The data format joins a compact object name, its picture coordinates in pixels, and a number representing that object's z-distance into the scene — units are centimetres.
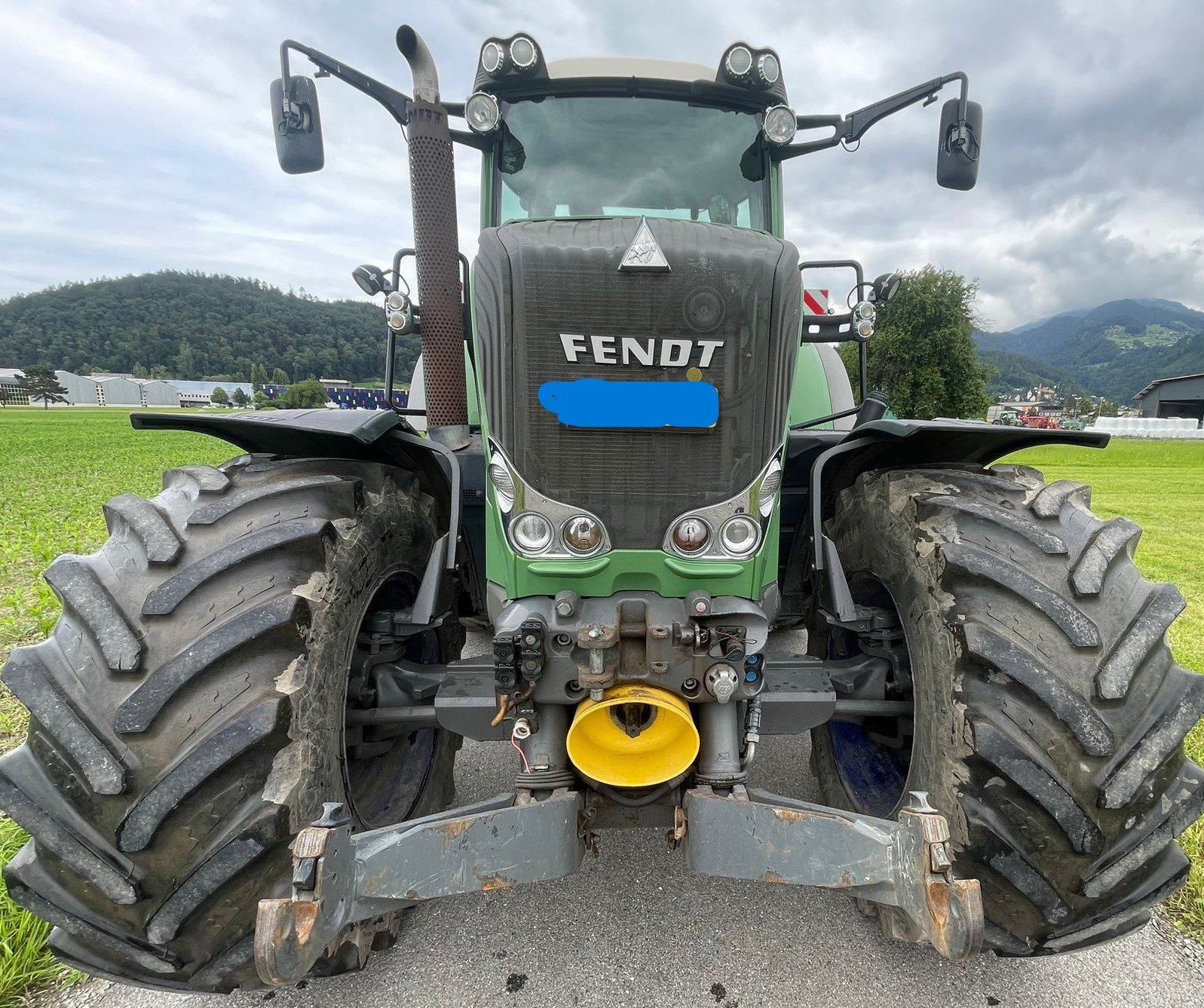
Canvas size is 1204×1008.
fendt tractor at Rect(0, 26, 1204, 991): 144
